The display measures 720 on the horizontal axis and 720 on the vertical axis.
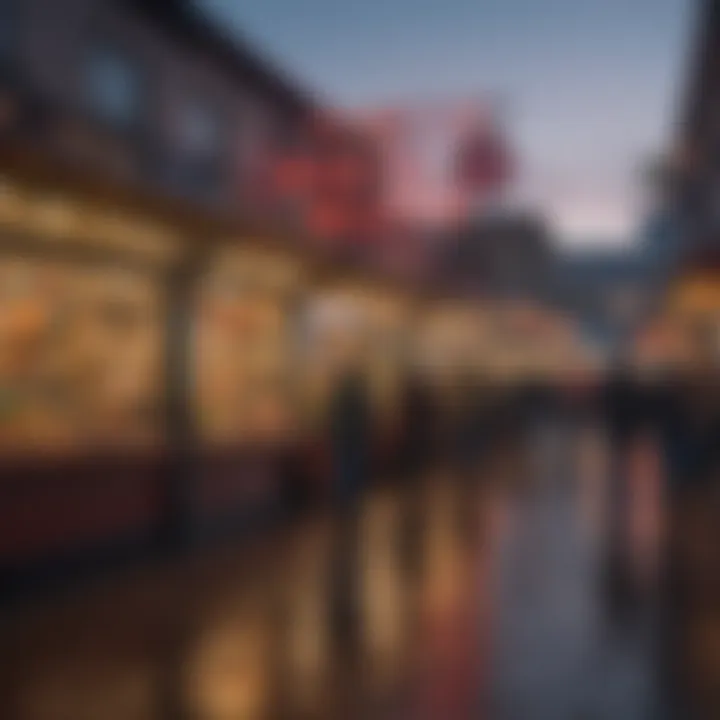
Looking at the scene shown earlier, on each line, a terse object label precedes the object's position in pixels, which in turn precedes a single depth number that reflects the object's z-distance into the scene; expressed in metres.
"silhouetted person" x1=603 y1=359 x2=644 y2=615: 9.51
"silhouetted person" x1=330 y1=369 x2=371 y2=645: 13.60
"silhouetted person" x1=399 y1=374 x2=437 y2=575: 16.49
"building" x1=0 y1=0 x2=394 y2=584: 9.22
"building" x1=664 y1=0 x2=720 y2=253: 26.75
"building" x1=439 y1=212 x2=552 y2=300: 47.47
